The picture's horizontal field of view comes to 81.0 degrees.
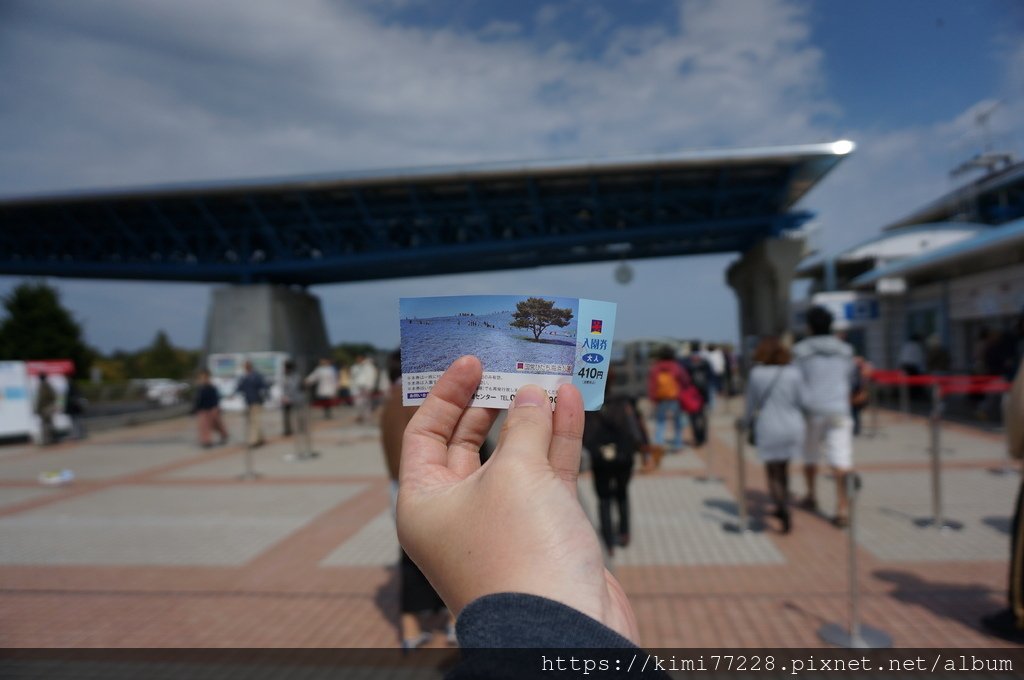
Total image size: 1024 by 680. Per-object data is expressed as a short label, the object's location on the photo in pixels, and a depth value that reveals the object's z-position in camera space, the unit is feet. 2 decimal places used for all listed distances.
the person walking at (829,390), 19.04
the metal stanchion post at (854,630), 12.21
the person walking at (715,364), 48.80
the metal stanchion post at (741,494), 19.90
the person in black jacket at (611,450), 17.35
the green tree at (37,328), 161.58
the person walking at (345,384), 59.11
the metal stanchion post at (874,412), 36.94
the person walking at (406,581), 12.62
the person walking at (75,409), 49.80
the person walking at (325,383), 51.70
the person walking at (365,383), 53.88
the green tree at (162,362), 189.98
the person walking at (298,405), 38.60
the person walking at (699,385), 35.27
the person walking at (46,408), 46.14
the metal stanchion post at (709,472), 27.58
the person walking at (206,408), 44.34
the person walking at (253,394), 41.19
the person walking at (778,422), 19.04
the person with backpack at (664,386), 31.32
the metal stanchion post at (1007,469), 25.94
